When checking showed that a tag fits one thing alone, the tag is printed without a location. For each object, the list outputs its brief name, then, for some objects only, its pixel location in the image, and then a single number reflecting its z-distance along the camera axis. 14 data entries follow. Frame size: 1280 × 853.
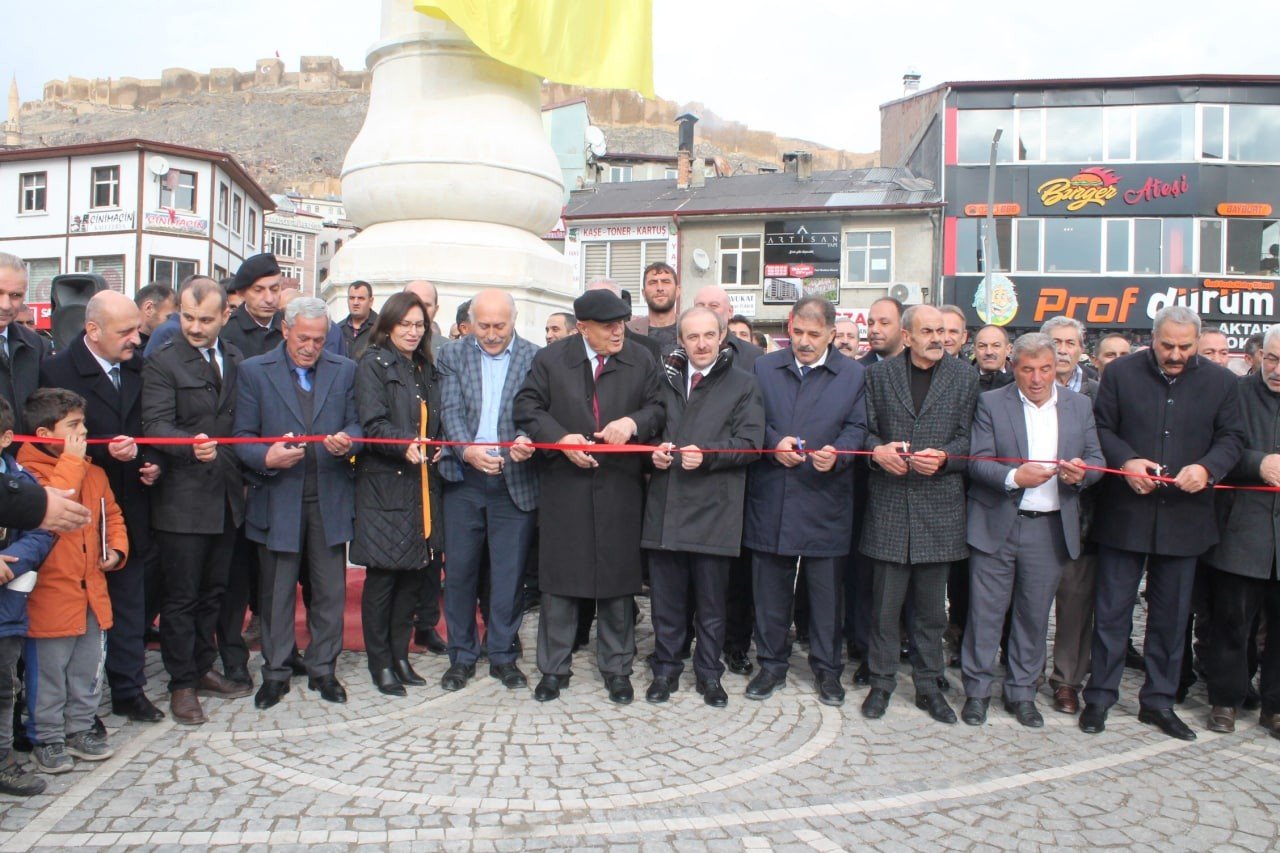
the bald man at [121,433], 4.55
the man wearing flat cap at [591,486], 5.16
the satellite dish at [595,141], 45.34
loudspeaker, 5.83
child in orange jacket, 4.05
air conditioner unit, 30.58
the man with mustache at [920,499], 5.04
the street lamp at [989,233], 25.50
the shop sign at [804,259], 32.41
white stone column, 7.16
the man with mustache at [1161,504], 4.95
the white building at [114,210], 40.69
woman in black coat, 5.08
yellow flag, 6.82
